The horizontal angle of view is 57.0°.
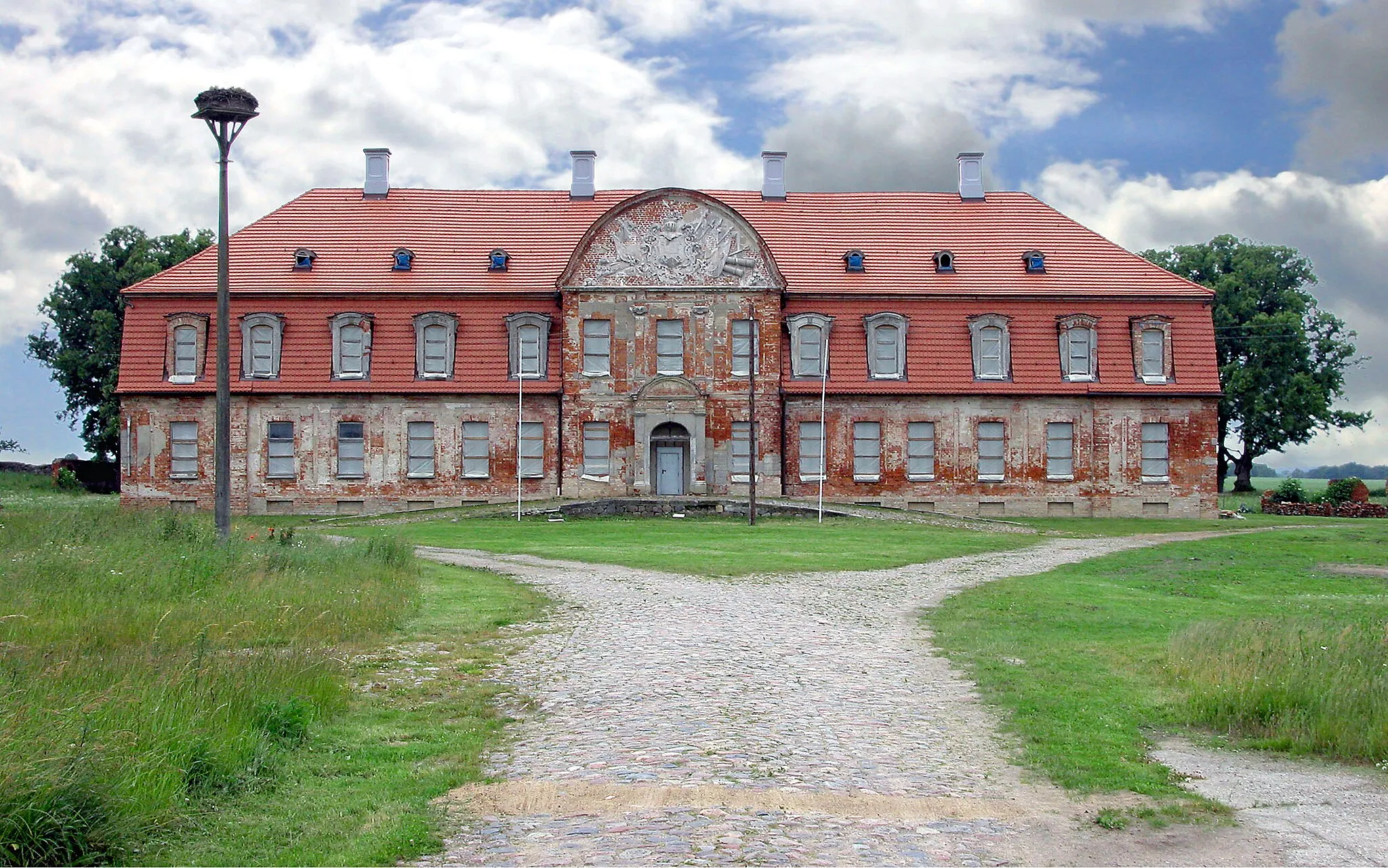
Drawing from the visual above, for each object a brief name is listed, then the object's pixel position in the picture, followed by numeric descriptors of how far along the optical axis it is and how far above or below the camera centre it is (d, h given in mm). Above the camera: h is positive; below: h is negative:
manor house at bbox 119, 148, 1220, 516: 46500 +3450
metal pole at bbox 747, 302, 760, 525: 39375 +2249
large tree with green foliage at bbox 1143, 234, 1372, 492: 66625 +6779
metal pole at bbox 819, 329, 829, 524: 46000 +1412
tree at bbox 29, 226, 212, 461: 62938 +8420
